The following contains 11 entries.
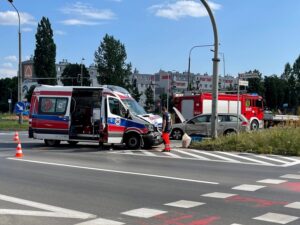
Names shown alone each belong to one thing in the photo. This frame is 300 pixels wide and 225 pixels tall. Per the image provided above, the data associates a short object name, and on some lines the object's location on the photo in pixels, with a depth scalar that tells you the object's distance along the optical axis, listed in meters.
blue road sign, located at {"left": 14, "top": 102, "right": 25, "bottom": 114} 32.47
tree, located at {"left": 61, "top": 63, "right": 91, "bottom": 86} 124.80
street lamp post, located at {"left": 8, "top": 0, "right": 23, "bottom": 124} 35.44
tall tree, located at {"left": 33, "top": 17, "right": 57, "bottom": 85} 92.94
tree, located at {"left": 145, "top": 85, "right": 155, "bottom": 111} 111.88
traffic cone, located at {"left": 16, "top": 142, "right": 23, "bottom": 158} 15.03
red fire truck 31.48
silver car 23.36
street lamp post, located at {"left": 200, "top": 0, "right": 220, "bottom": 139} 18.52
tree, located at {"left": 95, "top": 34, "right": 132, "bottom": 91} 106.38
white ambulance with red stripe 18.03
